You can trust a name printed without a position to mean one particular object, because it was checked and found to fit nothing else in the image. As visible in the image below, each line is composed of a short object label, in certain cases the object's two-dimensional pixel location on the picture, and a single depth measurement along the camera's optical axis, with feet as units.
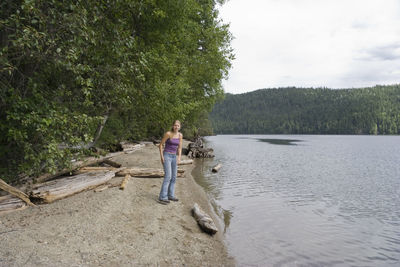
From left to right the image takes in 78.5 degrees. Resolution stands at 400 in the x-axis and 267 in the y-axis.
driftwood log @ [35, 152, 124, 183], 30.04
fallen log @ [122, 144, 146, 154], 73.09
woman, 28.43
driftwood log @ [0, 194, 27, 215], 22.28
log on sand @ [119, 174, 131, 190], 31.96
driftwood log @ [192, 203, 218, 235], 24.83
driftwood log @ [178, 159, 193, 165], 74.92
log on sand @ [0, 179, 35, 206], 22.20
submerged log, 69.59
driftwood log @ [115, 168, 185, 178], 39.92
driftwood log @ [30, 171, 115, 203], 25.12
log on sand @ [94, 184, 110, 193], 30.35
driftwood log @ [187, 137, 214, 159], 102.41
